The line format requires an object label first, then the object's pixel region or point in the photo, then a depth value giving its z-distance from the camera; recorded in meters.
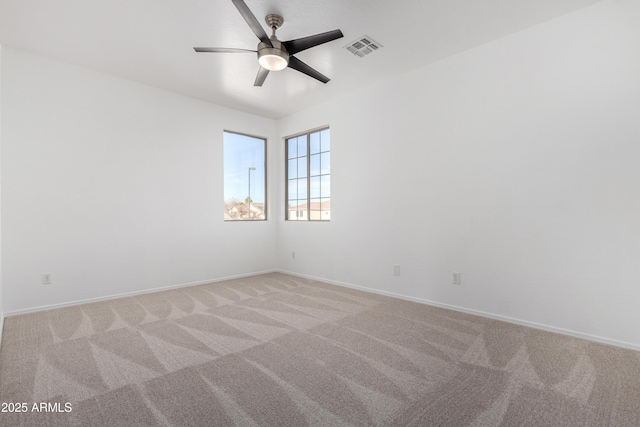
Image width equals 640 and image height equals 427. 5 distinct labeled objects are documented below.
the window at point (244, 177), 5.29
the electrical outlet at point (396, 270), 4.03
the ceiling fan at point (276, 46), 2.54
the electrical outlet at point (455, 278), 3.48
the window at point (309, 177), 5.12
